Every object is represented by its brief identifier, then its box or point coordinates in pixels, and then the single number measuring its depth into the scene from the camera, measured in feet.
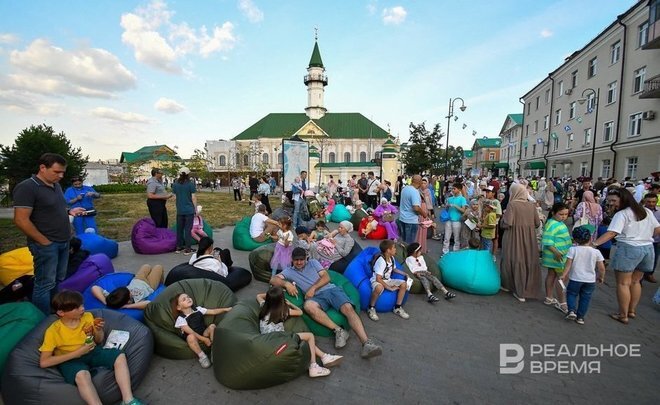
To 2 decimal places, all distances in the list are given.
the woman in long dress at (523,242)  17.33
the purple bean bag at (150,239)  25.81
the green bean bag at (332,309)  13.67
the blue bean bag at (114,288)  13.26
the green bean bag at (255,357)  10.05
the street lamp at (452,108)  61.62
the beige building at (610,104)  61.21
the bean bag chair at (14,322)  10.05
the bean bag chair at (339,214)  42.75
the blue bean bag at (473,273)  18.20
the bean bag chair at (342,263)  19.62
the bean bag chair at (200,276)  16.48
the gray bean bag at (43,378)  9.05
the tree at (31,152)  83.97
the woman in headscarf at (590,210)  24.00
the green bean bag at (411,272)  18.30
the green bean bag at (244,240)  28.07
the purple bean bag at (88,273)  15.77
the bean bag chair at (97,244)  23.00
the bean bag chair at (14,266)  16.69
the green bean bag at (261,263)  20.22
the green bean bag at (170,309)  12.00
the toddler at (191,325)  11.88
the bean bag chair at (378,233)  34.04
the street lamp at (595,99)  73.53
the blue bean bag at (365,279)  15.98
